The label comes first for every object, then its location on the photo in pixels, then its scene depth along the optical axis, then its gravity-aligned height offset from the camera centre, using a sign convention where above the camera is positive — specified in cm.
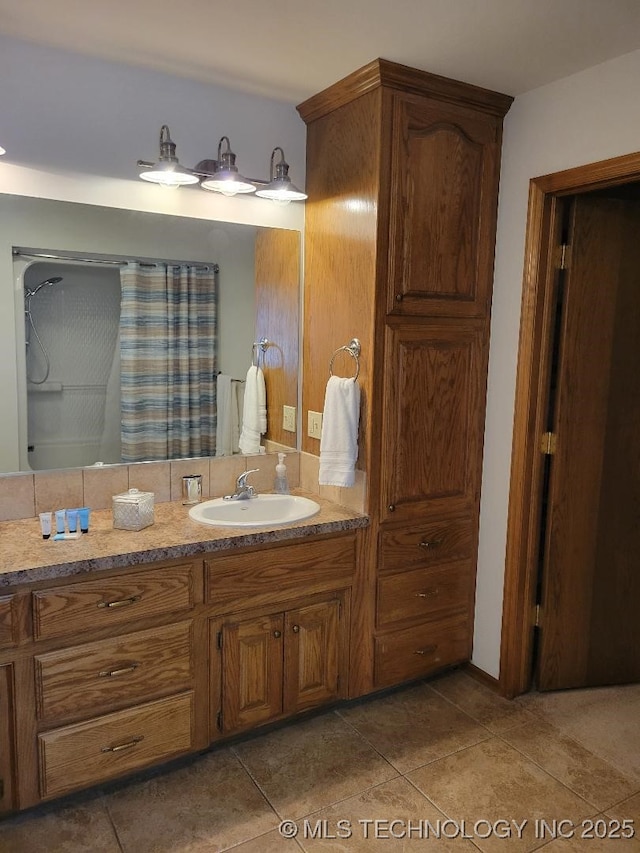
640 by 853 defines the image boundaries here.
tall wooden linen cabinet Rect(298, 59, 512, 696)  235 +11
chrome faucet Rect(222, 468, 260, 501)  252 -58
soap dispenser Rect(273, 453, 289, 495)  265 -57
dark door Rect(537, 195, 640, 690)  252 -48
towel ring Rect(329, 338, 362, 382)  245 -3
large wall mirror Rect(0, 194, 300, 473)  221 +12
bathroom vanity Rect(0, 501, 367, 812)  188 -96
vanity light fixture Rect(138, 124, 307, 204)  220 +56
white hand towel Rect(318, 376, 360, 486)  239 -33
